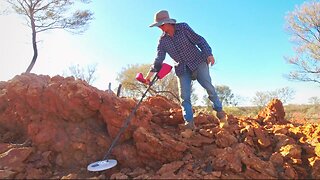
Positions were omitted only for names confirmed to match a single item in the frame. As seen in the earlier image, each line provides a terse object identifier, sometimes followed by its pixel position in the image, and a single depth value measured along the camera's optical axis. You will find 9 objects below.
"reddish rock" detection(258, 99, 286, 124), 3.68
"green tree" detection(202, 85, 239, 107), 16.18
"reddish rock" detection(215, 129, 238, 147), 2.75
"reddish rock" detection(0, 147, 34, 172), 2.44
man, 2.95
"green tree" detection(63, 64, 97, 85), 15.79
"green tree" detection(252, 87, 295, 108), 12.76
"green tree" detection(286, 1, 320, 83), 13.15
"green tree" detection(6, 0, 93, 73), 10.53
